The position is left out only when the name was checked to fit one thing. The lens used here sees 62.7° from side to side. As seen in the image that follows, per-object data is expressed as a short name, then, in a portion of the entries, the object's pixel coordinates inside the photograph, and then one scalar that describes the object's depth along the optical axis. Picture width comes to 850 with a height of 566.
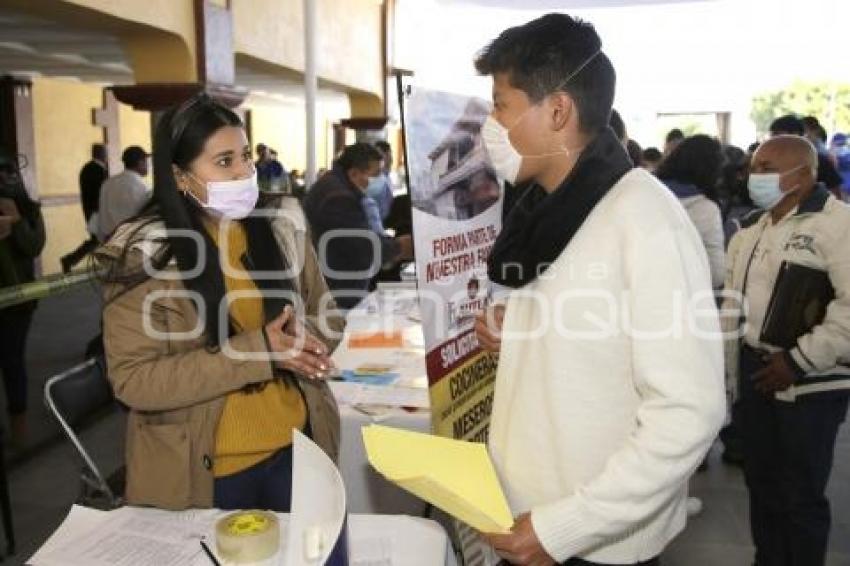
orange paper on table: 2.81
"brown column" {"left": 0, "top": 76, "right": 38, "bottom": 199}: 8.32
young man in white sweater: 0.95
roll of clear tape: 1.06
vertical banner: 1.59
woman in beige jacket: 1.42
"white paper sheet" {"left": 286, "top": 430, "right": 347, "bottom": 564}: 0.88
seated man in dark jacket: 4.17
